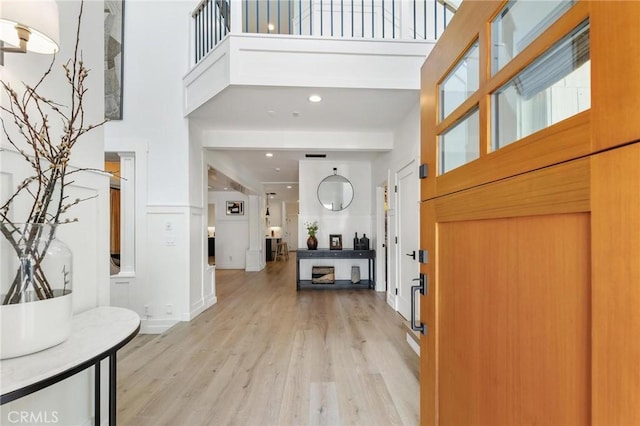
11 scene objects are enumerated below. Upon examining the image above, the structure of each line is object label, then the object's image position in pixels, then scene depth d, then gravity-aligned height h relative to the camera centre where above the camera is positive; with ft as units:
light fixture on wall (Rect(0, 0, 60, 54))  3.32 +2.18
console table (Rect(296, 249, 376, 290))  18.16 -2.57
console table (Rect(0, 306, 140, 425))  2.55 -1.44
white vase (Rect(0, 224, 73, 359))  2.92 -0.84
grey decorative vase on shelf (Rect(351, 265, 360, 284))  18.98 -3.89
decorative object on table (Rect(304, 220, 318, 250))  18.95 -1.58
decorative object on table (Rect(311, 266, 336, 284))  18.98 -3.89
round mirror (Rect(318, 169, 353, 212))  19.81 +1.48
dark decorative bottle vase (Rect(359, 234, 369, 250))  18.71 -1.88
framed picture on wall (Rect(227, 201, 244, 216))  28.66 +0.70
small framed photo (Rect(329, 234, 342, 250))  19.35 -1.82
